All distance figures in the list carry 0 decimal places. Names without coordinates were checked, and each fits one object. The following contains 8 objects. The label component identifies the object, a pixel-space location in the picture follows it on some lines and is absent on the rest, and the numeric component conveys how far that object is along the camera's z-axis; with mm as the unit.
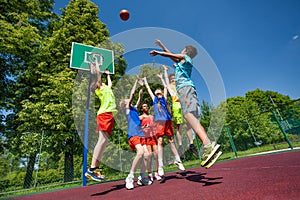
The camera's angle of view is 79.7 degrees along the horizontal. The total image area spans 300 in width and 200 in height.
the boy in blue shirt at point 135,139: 3175
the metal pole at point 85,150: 5067
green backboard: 6453
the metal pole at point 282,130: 7351
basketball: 6292
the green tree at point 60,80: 8758
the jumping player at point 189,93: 2350
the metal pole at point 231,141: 9058
